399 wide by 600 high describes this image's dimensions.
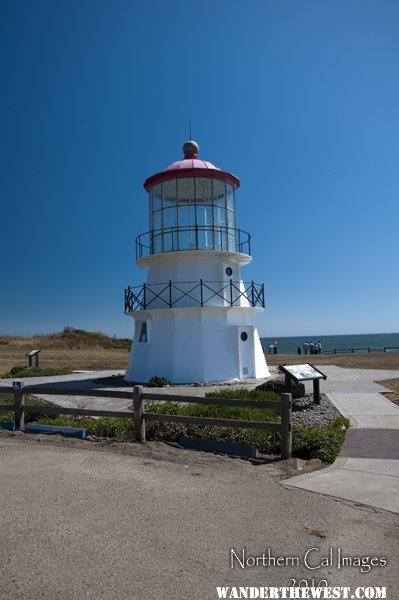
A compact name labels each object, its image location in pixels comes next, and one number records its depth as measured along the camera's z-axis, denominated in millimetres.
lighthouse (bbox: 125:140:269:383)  20891
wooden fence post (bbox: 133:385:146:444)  9547
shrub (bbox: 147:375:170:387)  19506
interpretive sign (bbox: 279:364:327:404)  13609
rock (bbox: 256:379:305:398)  15031
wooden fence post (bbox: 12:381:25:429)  10828
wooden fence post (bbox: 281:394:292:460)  8320
